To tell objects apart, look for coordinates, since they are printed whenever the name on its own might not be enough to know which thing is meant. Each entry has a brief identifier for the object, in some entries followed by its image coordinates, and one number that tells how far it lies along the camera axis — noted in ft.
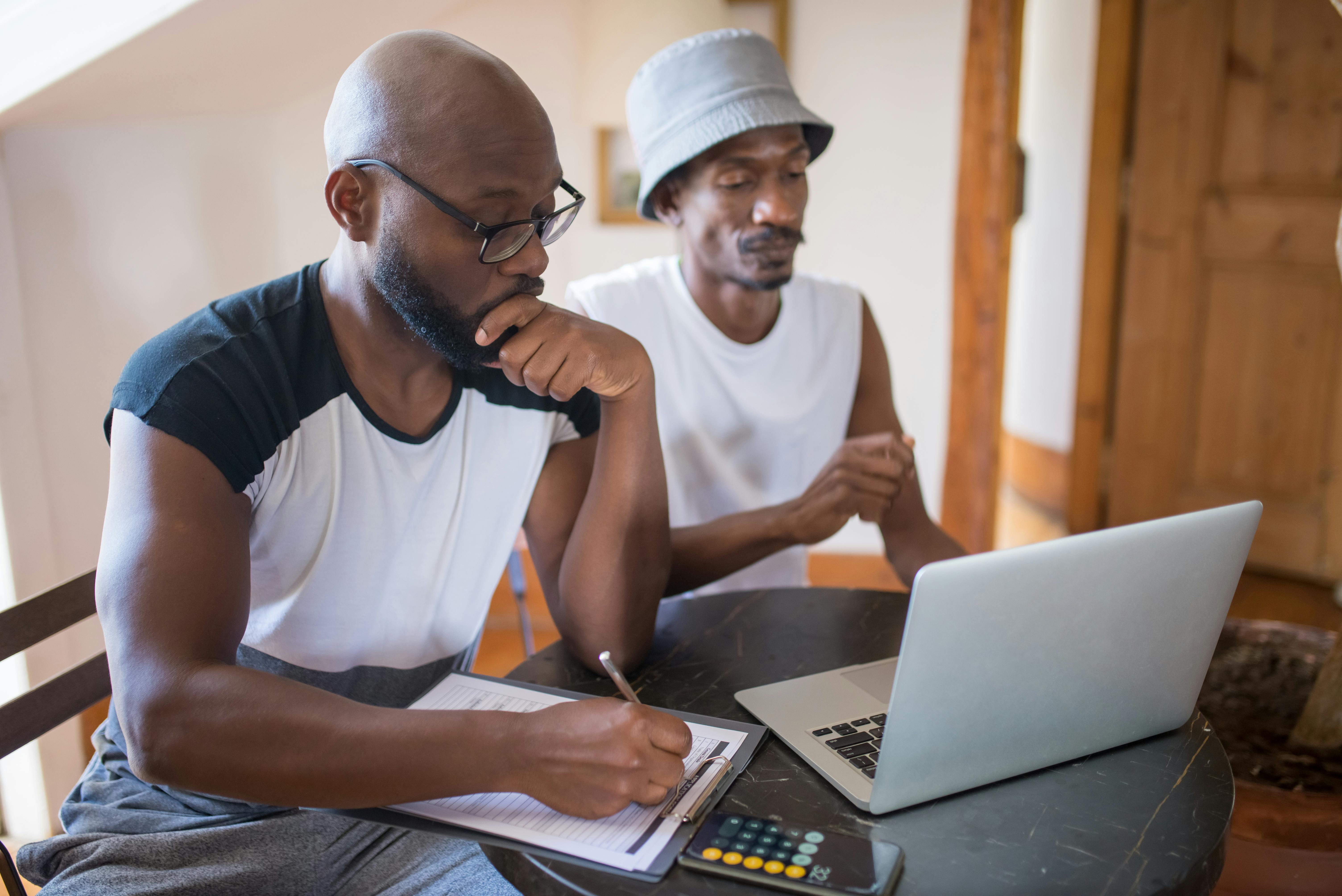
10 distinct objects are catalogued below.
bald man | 2.68
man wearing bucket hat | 5.22
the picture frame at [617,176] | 9.80
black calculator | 2.38
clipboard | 2.48
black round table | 2.44
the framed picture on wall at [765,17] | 9.66
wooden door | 9.91
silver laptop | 2.37
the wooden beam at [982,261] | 9.53
